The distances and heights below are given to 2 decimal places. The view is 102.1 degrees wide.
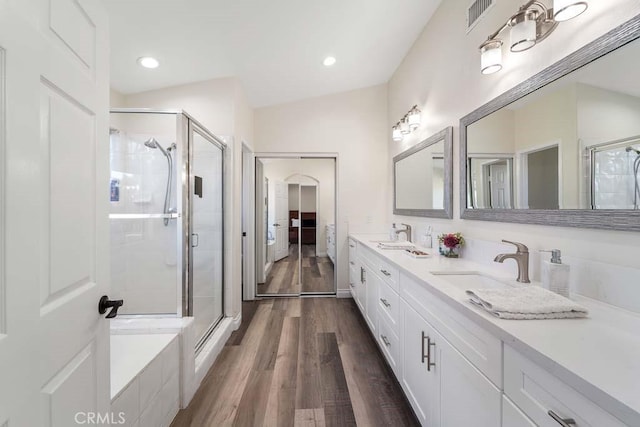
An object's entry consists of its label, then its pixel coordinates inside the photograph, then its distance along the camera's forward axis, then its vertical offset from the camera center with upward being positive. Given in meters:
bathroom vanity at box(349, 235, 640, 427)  0.58 -0.43
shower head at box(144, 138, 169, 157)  2.56 +0.68
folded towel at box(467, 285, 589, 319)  0.87 -0.32
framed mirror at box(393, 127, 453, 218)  2.15 +0.35
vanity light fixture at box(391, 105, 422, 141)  2.62 +0.97
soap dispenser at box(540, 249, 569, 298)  1.08 -0.26
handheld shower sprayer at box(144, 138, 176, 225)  2.56 +0.54
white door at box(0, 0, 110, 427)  0.57 +0.00
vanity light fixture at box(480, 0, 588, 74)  1.16 +0.89
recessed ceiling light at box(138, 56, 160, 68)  2.19 +1.30
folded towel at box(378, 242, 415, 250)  2.53 -0.33
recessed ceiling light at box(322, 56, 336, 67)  2.69 +1.62
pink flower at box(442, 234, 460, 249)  1.93 -0.21
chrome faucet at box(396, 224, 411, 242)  2.87 -0.20
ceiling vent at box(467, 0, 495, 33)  1.66 +1.36
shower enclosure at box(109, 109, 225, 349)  2.40 -0.04
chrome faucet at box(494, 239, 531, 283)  1.30 -0.24
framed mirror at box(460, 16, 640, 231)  0.93 +0.32
